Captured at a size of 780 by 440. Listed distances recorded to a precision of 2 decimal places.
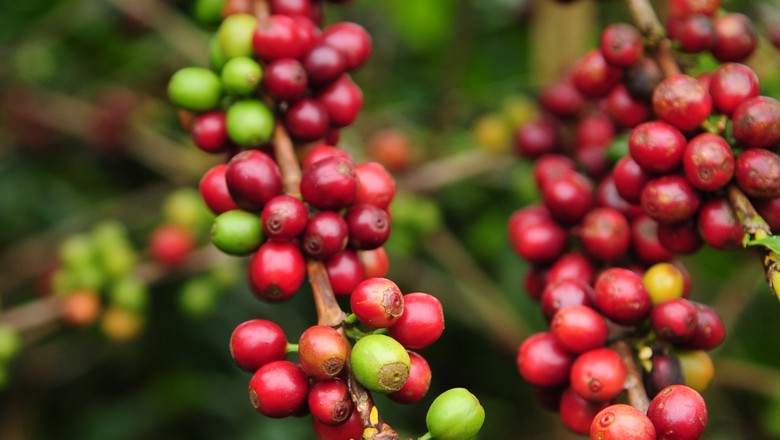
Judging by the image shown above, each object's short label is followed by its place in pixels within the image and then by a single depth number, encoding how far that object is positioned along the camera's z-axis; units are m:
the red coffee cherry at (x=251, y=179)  0.45
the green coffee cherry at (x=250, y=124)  0.47
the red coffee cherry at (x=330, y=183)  0.44
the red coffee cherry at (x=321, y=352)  0.42
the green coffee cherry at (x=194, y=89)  0.49
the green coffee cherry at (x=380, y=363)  0.41
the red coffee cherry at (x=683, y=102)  0.45
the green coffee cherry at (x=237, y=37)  0.49
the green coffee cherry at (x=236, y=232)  0.45
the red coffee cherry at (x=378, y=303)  0.42
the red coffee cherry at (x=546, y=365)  0.46
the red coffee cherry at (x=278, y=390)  0.43
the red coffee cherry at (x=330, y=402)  0.42
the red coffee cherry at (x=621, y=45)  0.48
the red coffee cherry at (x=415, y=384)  0.43
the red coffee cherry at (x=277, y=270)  0.45
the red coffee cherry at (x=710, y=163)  0.44
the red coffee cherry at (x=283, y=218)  0.44
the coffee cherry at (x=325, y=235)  0.45
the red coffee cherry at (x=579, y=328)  0.45
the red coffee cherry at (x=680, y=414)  0.42
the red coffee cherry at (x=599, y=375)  0.45
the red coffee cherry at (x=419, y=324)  0.43
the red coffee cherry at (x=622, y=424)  0.42
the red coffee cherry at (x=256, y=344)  0.44
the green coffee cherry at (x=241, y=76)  0.47
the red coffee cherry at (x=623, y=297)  0.45
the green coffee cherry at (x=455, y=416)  0.42
